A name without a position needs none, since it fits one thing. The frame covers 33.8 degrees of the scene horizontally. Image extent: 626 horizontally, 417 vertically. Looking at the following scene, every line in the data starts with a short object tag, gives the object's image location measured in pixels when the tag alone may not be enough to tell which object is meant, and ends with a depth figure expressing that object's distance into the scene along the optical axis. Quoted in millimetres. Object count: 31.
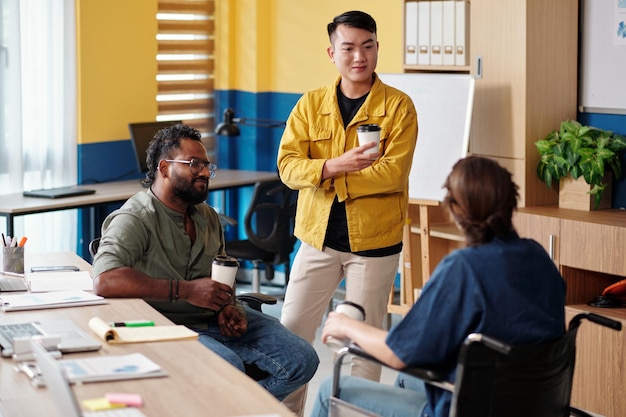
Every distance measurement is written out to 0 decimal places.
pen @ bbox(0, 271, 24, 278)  3723
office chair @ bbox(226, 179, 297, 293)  6211
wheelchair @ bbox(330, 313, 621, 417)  2525
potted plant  4875
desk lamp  6867
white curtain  6062
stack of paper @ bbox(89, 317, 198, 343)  2904
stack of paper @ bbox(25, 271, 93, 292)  3530
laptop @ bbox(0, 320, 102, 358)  2789
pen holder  3730
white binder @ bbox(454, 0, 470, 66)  5473
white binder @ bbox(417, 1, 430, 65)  5598
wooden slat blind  6969
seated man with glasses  3406
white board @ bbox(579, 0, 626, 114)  5012
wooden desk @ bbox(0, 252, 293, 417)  2389
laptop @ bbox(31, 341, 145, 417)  2047
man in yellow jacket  3938
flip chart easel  5391
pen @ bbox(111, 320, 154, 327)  3041
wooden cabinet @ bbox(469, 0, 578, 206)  5105
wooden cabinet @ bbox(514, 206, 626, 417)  4551
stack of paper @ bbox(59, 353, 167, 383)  2561
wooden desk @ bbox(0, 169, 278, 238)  5504
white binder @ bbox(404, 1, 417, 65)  5656
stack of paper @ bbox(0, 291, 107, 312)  3256
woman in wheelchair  2586
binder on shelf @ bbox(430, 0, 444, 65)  5555
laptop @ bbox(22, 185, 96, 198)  5840
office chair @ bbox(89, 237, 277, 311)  3835
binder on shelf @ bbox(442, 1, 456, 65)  5516
